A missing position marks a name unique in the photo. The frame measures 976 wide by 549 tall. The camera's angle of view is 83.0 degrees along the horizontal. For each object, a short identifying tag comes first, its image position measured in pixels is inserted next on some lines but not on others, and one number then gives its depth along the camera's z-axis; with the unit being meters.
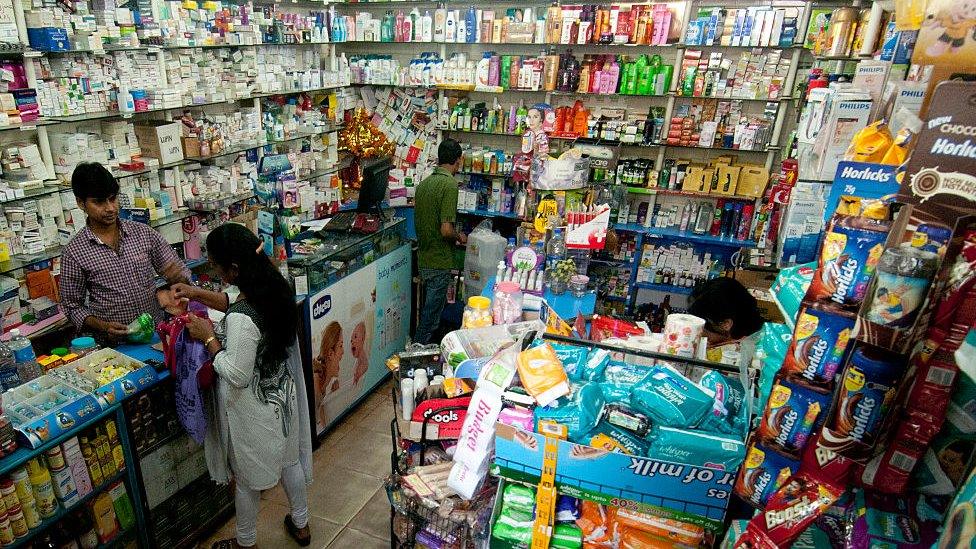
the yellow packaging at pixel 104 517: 2.81
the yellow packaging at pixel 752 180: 5.71
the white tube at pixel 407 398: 2.31
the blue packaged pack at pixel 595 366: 1.97
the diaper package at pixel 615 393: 1.82
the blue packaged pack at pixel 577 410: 1.75
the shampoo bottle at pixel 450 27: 6.40
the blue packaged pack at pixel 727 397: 1.78
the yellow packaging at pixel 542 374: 1.84
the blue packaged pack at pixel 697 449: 1.60
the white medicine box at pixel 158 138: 4.50
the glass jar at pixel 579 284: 4.08
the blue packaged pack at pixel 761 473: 1.42
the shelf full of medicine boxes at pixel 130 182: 3.73
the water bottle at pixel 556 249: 4.16
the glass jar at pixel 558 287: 4.11
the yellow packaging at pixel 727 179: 5.81
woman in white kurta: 2.63
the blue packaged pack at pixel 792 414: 1.34
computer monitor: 4.77
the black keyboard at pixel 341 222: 4.90
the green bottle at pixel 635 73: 5.85
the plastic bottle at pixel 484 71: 6.42
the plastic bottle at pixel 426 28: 6.53
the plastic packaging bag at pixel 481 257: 5.60
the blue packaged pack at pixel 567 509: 1.84
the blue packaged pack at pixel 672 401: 1.71
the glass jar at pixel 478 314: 3.08
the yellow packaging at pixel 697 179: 5.94
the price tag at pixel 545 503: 1.76
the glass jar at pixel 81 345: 3.00
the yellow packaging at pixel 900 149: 1.43
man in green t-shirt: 5.07
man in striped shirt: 3.21
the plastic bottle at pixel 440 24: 6.43
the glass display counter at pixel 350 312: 4.18
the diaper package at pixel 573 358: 1.99
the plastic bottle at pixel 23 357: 2.71
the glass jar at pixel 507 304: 3.28
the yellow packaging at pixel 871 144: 1.49
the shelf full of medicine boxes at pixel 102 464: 2.51
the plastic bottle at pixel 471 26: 6.30
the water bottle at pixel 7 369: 2.58
